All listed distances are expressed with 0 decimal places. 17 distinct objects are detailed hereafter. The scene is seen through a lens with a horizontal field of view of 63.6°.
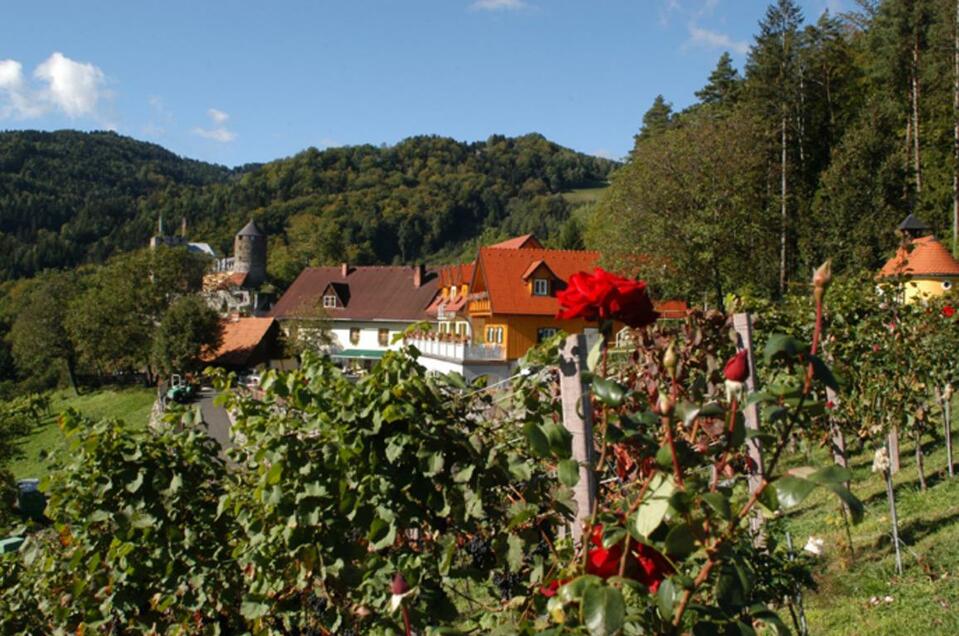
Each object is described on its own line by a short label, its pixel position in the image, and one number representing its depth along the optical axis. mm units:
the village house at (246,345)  46156
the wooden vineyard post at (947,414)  6856
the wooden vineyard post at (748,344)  3494
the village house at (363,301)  47156
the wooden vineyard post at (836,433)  5578
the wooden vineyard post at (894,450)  7753
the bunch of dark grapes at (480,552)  2688
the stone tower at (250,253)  89375
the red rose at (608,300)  1812
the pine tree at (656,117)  50188
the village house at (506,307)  30766
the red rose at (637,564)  1638
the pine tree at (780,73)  32469
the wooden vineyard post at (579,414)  2231
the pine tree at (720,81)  43562
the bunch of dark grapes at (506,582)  2617
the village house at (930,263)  21234
